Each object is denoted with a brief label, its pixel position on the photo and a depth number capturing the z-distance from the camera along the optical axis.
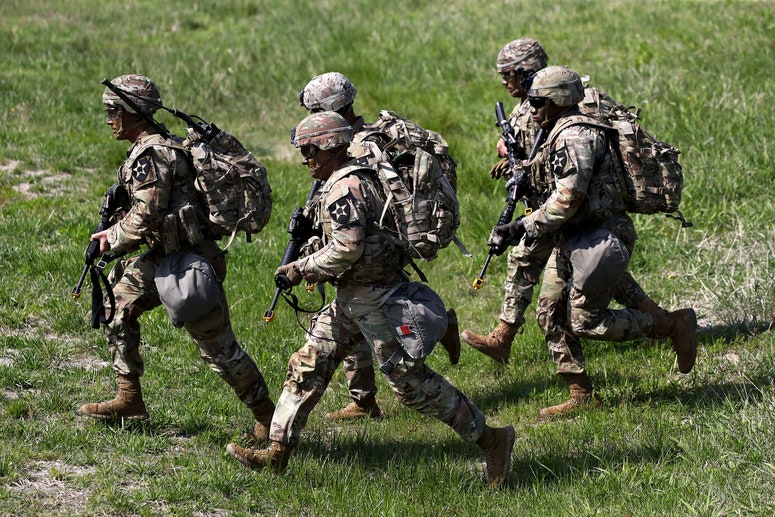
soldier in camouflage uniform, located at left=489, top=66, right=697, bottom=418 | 11.93
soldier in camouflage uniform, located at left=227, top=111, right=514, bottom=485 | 10.41
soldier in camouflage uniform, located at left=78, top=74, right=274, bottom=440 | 11.27
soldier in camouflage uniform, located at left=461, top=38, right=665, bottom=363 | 14.22
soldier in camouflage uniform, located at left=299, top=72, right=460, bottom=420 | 13.04
